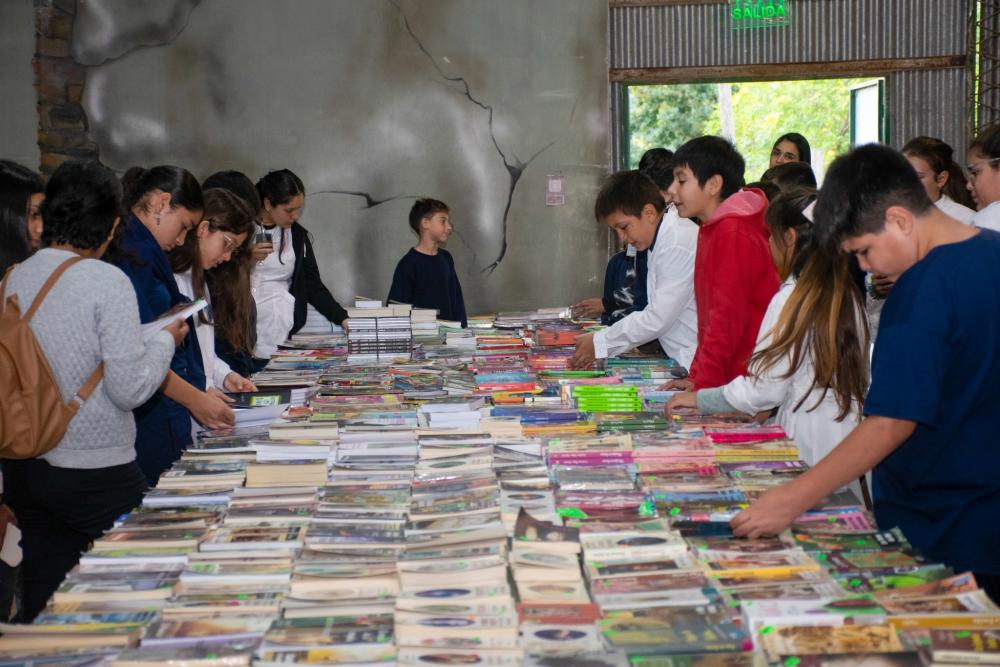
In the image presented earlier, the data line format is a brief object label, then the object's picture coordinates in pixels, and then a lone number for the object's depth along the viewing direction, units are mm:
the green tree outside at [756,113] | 16844
